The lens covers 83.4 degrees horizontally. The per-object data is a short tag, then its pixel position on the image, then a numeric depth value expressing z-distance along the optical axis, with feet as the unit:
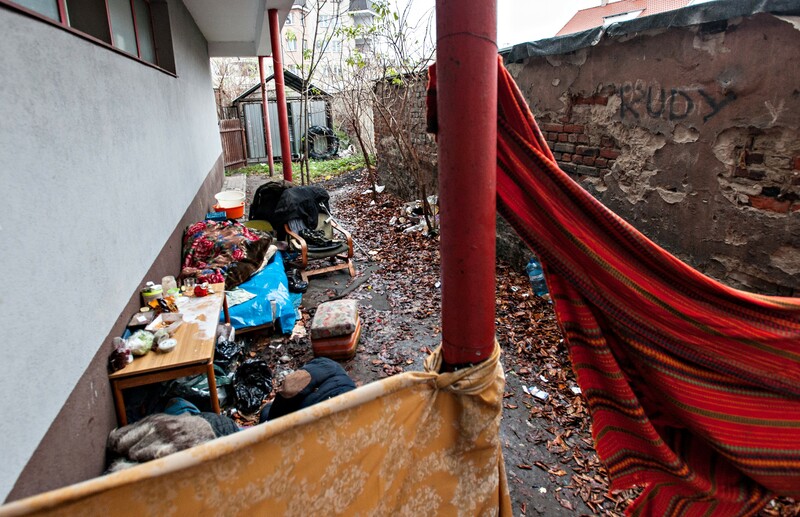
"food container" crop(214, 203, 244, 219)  22.76
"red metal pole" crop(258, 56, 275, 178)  43.93
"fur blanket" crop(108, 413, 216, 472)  7.65
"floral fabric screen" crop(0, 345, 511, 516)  3.43
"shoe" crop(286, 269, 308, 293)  18.88
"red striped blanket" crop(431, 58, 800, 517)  4.74
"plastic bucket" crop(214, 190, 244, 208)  23.31
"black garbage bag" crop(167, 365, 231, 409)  10.83
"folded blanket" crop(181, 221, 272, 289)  15.71
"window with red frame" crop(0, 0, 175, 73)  8.67
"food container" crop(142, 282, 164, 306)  11.54
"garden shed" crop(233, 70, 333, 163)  55.36
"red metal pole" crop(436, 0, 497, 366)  4.05
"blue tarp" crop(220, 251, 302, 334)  15.01
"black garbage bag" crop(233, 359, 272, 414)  11.69
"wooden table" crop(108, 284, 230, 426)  9.09
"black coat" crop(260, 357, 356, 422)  8.52
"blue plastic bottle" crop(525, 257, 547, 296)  16.78
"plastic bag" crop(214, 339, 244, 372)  12.35
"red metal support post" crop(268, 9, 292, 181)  27.91
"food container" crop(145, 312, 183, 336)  10.58
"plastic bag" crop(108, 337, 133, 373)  9.02
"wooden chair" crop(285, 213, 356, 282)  20.22
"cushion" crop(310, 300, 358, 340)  13.85
